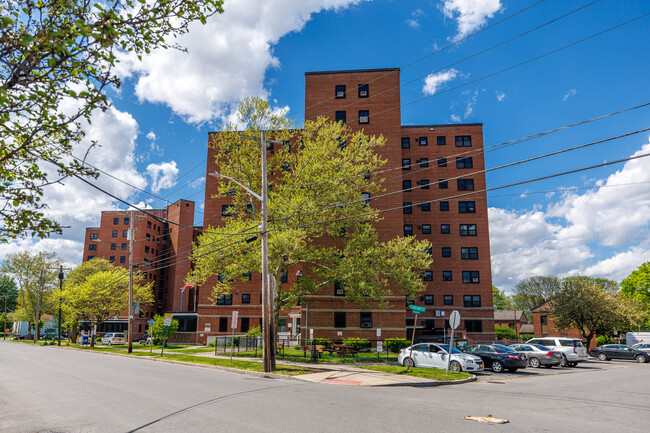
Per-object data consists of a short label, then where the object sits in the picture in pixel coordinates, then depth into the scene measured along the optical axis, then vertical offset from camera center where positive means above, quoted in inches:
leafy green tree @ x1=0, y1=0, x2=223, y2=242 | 237.8 +130.5
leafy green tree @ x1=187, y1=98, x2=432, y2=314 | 1034.1 +181.6
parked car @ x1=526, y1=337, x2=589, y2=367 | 1144.8 -135.0
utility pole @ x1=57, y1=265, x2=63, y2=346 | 1933.9 +55.3
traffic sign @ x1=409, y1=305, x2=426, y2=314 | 737.2 -20.3
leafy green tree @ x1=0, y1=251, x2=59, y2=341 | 2593.5 +110.4
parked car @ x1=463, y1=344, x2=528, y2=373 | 921.0 -128.2
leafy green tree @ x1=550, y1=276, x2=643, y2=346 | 1660.9 -46.6
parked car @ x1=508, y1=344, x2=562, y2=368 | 1089.4 -146.3
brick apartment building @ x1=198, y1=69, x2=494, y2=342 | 1606.8 +333.1
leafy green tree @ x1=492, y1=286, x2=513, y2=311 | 4554.6 -41.5
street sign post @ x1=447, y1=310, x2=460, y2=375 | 741.7 -38.8
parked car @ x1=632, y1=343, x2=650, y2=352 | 1483.5 -170.9
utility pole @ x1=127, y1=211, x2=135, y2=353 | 1363.2 -72.3
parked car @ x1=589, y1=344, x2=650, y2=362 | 1402.6 -181.8
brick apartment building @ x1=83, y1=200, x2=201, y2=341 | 3230.8 +386.9
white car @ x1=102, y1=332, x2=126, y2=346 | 2062.0 -198.0
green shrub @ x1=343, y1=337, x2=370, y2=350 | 1290.6 -136.9
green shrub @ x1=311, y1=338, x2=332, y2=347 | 1288.1 -131.1
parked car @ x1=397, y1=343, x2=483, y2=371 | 838.9 -118.8
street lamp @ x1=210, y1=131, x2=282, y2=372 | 772.0 -30.1
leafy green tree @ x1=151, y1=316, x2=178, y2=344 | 1690.5 -127.3
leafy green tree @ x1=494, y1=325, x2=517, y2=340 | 2851.9 -239.7
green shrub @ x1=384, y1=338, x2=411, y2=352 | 1256.2 -134.0
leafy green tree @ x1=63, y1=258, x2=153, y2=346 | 1824.6 -1.2
